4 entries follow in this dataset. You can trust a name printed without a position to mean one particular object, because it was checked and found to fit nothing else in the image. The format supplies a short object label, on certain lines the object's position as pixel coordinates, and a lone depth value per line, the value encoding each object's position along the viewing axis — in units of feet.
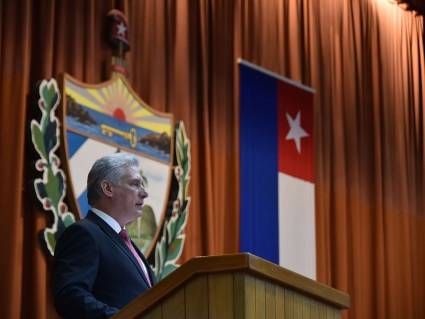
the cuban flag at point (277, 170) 39.13
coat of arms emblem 29.11
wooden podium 12.54
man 14.89
